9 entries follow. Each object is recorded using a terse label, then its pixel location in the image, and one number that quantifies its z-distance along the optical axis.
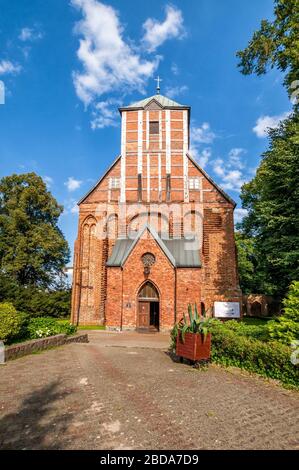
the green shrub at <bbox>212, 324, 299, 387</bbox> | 7.28
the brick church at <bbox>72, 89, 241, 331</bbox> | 20.92
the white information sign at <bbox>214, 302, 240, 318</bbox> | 21.39
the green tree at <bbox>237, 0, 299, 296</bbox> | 13.84
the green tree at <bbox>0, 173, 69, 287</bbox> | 31.31
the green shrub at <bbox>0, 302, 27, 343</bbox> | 10.30
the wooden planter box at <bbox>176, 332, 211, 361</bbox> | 9.03
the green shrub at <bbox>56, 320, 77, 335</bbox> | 14.34
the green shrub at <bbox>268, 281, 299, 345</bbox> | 8.16
